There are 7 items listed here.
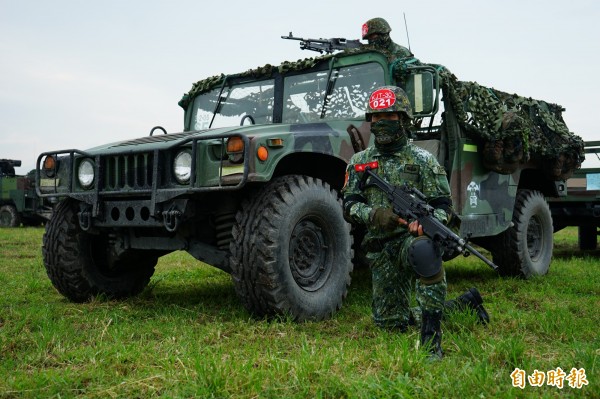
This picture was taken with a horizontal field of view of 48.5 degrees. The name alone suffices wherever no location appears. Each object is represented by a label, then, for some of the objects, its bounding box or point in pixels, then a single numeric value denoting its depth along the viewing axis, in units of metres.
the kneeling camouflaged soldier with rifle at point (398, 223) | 3.46
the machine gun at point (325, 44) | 7.68
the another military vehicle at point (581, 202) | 8.81
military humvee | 4.11
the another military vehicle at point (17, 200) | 18.10
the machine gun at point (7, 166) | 19.19
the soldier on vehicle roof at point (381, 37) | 5.48
